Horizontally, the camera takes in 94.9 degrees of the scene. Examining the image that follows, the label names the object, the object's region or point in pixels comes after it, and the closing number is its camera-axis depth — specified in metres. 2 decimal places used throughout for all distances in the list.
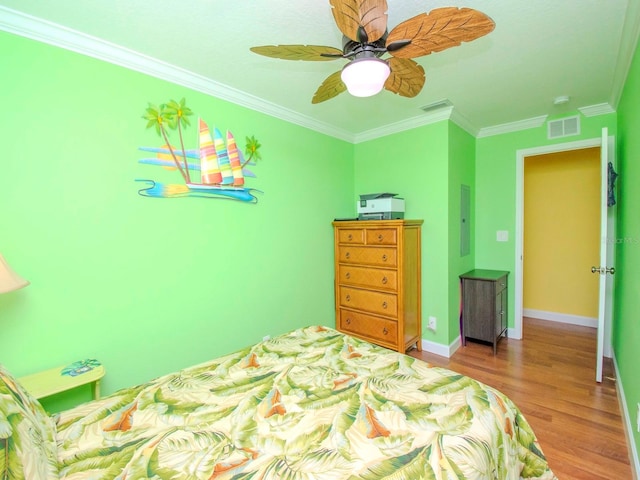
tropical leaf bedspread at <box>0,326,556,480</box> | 0.91
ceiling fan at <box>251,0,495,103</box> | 1.12
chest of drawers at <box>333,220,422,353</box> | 2.82
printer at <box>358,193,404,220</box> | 2.98
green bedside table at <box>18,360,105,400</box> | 1.42
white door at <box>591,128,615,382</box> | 2.32
